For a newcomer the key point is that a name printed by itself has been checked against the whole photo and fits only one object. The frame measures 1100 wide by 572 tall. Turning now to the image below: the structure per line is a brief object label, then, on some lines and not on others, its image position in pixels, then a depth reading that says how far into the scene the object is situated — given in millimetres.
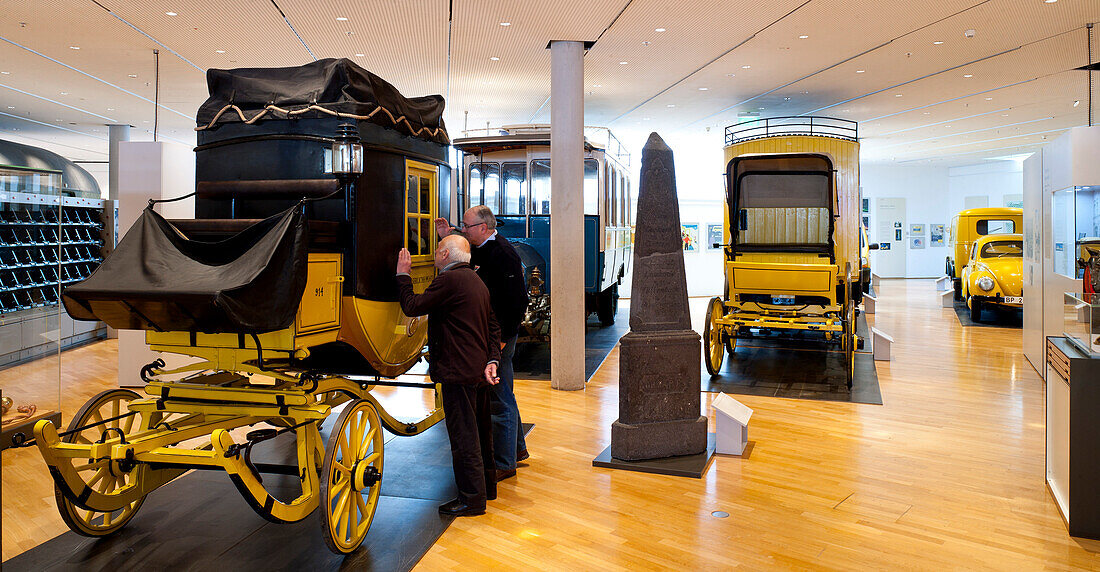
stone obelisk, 5340
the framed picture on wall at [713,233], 19828
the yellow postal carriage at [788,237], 8039
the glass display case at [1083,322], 4051
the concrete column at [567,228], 7879
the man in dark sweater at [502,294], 4945
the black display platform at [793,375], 7680
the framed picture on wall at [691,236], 19672
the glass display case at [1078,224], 5441
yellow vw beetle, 12445
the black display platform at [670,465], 5133
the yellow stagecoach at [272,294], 3375
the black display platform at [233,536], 3676
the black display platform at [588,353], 9078
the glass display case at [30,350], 5559
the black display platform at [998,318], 12969
